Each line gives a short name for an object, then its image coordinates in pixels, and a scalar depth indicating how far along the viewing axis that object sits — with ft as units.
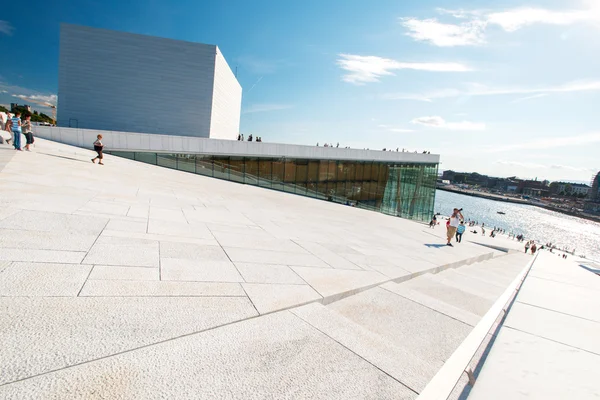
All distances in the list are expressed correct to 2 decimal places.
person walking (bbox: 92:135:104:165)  45.50
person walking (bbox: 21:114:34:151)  45.41
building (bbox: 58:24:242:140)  96.89
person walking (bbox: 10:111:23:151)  40.81
